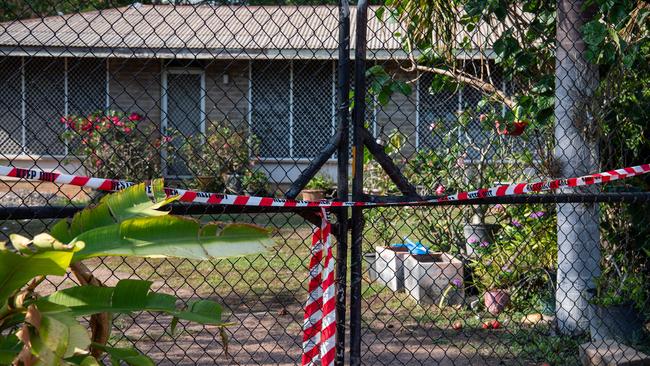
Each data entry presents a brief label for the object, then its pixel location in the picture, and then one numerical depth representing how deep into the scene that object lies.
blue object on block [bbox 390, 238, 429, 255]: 6.88
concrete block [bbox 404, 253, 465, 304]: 6.43
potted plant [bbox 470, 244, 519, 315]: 6.08
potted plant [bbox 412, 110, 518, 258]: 6.82
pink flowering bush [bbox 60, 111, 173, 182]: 9.87
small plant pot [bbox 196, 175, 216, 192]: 9.15
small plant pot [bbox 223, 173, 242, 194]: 12.31
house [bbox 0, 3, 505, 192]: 13.07
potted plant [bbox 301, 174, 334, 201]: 12.48
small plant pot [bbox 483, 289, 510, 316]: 6.05
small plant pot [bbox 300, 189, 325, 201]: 12.43
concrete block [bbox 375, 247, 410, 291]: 6.89
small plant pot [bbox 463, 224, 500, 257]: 6.77
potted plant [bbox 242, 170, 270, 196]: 12.67
